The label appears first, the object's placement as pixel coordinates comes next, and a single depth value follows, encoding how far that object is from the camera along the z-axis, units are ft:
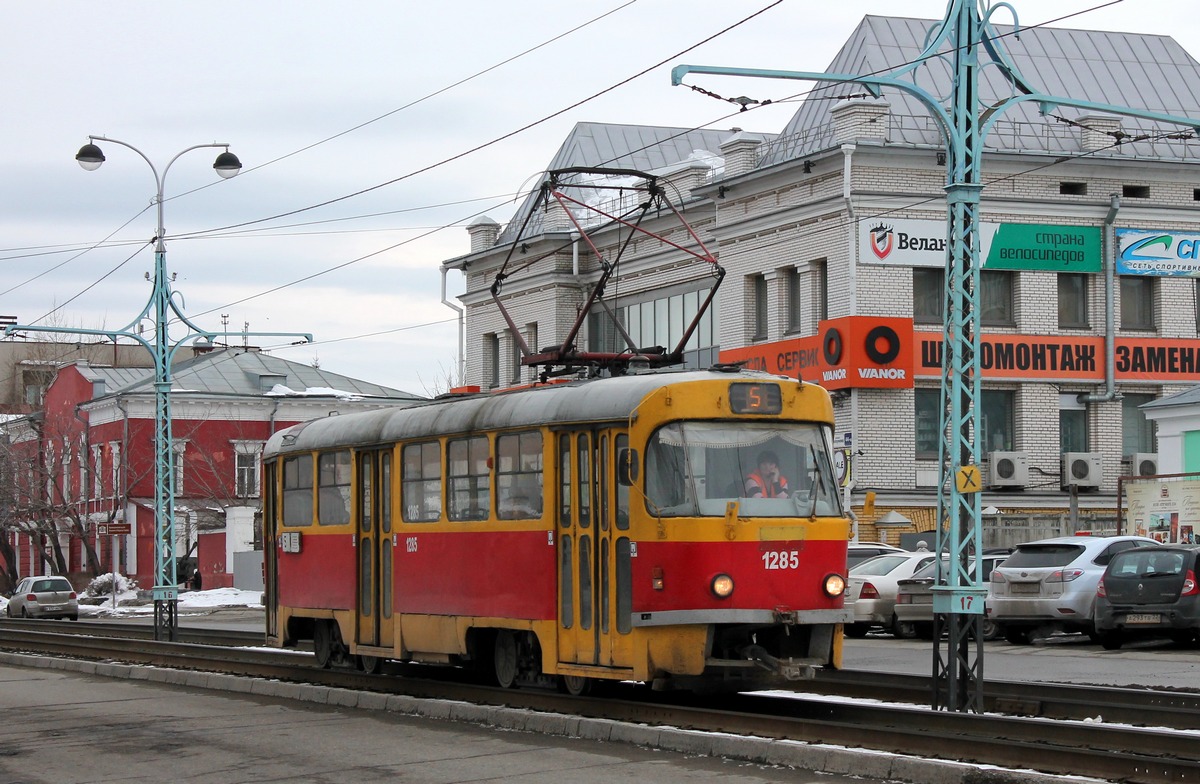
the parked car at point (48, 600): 162.71
